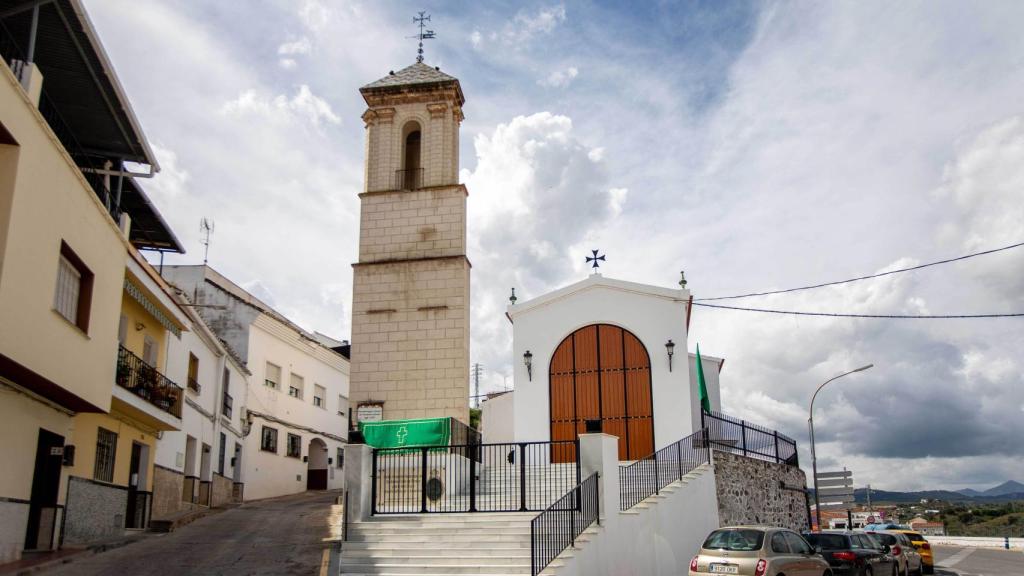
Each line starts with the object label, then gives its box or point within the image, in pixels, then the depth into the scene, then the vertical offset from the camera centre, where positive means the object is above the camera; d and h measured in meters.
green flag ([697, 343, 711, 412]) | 22.42 +2.17
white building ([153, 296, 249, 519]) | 22.06 +1.44
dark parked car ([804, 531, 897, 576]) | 17.39 -1.56
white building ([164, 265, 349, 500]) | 31.30 +3.58
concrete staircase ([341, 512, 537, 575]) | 13.20 -1.05
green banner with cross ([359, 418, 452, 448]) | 20.55 +1.13
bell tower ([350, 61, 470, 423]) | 24.42 +6.36
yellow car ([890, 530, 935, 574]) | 24.14 -2.05
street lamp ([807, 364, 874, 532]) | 23.85 +0.42
